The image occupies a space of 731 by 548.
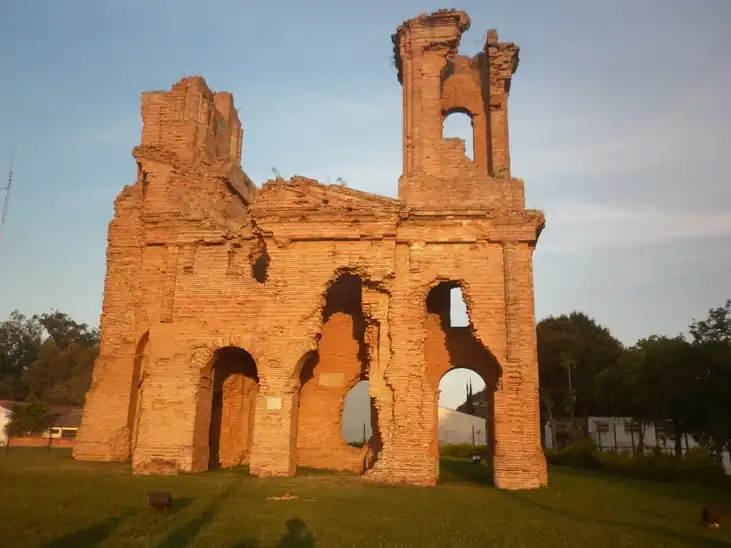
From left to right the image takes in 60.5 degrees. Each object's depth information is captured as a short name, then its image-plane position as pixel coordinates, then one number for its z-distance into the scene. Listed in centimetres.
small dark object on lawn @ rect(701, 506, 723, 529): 906
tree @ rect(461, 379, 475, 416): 4606
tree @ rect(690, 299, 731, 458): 1991
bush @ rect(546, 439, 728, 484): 1630
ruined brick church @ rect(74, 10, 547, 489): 1384
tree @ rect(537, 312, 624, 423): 3925
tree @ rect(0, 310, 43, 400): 5947
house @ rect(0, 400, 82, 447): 2883
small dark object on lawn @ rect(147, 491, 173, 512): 878
